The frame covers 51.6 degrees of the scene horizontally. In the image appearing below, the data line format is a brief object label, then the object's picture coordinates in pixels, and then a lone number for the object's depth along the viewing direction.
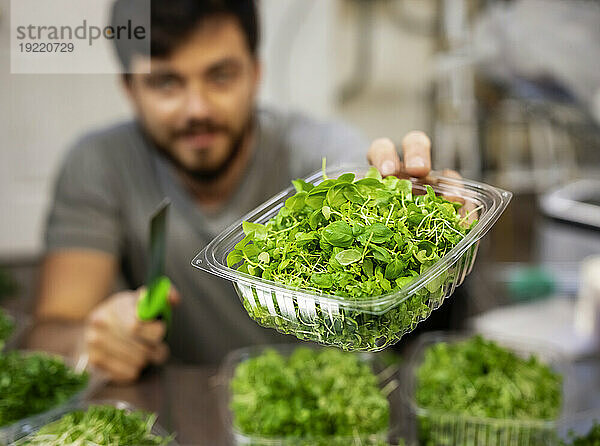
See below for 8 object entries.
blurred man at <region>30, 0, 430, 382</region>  1.50
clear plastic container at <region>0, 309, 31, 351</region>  1.33
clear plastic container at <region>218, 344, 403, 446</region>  0.97
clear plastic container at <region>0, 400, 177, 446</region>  0.98
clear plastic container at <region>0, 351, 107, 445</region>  0.97
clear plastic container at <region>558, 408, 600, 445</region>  1.00
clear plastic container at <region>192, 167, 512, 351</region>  0.65
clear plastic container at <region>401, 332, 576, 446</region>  0.99
